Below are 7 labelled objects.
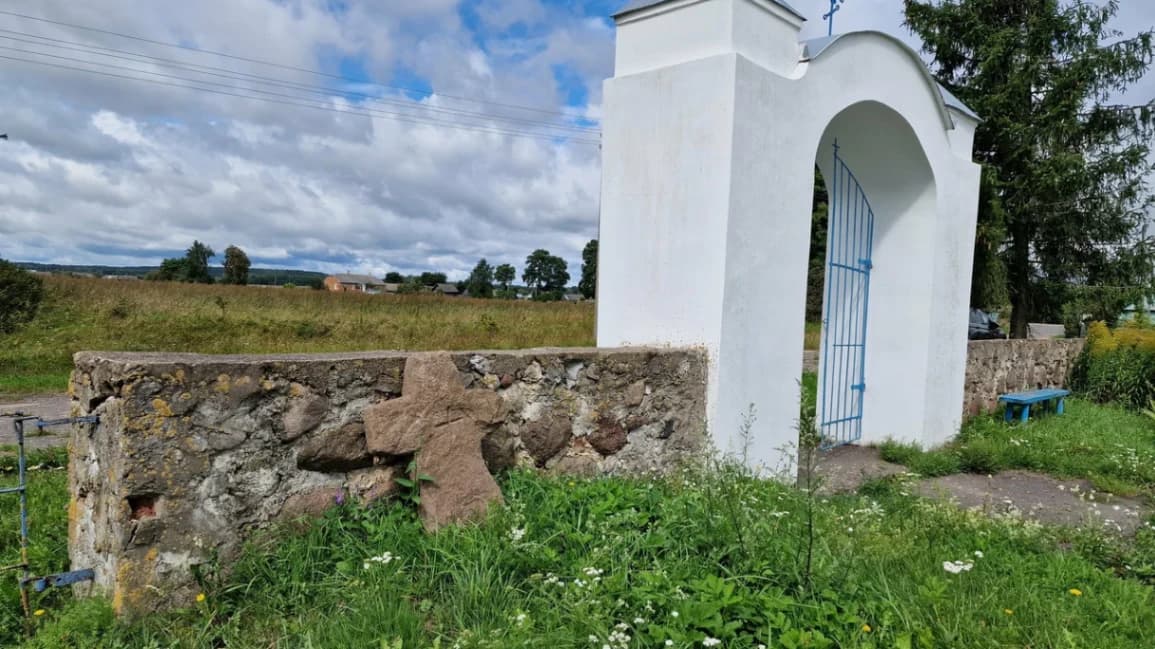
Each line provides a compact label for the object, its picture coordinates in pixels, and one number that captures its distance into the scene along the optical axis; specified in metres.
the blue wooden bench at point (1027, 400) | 8.30
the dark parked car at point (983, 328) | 19.56
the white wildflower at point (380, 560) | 2.61
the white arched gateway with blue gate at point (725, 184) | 4.52
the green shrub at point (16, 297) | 11.84
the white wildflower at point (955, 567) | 2.53
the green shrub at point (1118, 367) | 9.55
